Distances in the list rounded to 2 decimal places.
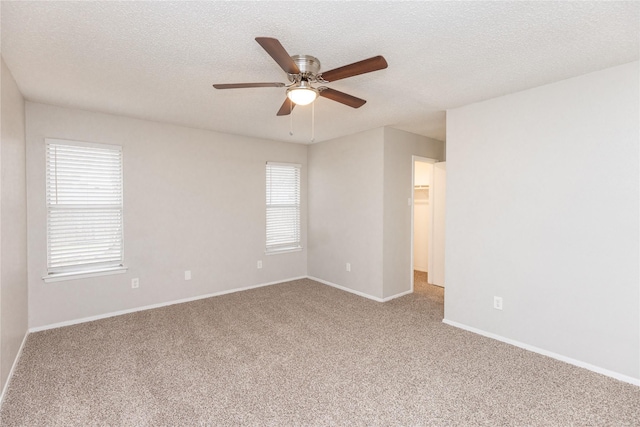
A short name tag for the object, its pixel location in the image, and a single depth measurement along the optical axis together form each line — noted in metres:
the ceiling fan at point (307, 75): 1.80
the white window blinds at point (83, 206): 3.40
